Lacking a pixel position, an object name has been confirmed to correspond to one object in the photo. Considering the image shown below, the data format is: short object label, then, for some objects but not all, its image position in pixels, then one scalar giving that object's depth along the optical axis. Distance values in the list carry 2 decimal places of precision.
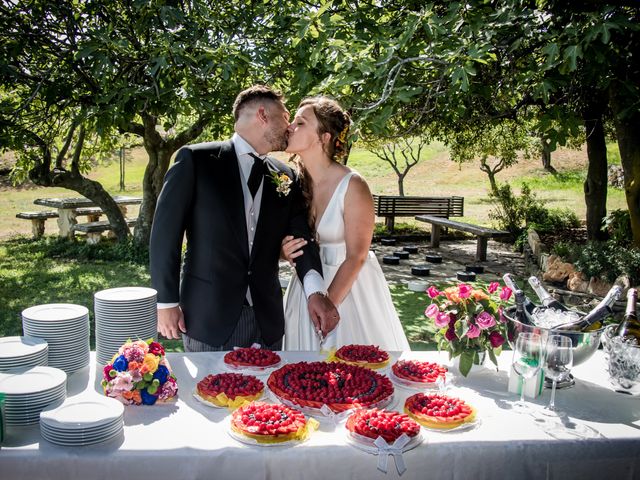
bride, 3.42
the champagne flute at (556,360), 2.14
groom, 2.82
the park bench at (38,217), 14.05
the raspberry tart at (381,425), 1.81
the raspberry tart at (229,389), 2.09
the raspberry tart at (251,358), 2.46
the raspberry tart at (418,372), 2.34
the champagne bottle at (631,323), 2.63
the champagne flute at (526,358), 2.19
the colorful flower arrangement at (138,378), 2.10
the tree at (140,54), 5.73
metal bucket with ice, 2.34
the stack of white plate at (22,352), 2.10
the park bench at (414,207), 15.85
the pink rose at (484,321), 2.42
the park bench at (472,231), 11.24
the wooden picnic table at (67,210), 13.12
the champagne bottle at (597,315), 2.39
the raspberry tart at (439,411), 1.96
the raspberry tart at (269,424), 1.82
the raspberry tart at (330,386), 2.07
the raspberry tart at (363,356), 2.51
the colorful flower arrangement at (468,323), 2.45
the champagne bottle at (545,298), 2.57
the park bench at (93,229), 12.51
